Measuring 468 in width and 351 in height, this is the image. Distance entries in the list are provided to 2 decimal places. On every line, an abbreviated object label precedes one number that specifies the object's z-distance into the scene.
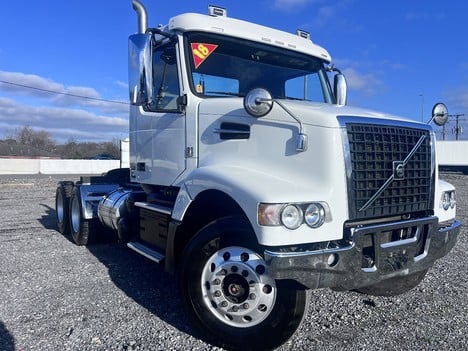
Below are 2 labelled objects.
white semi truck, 3.11
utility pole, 51.53
